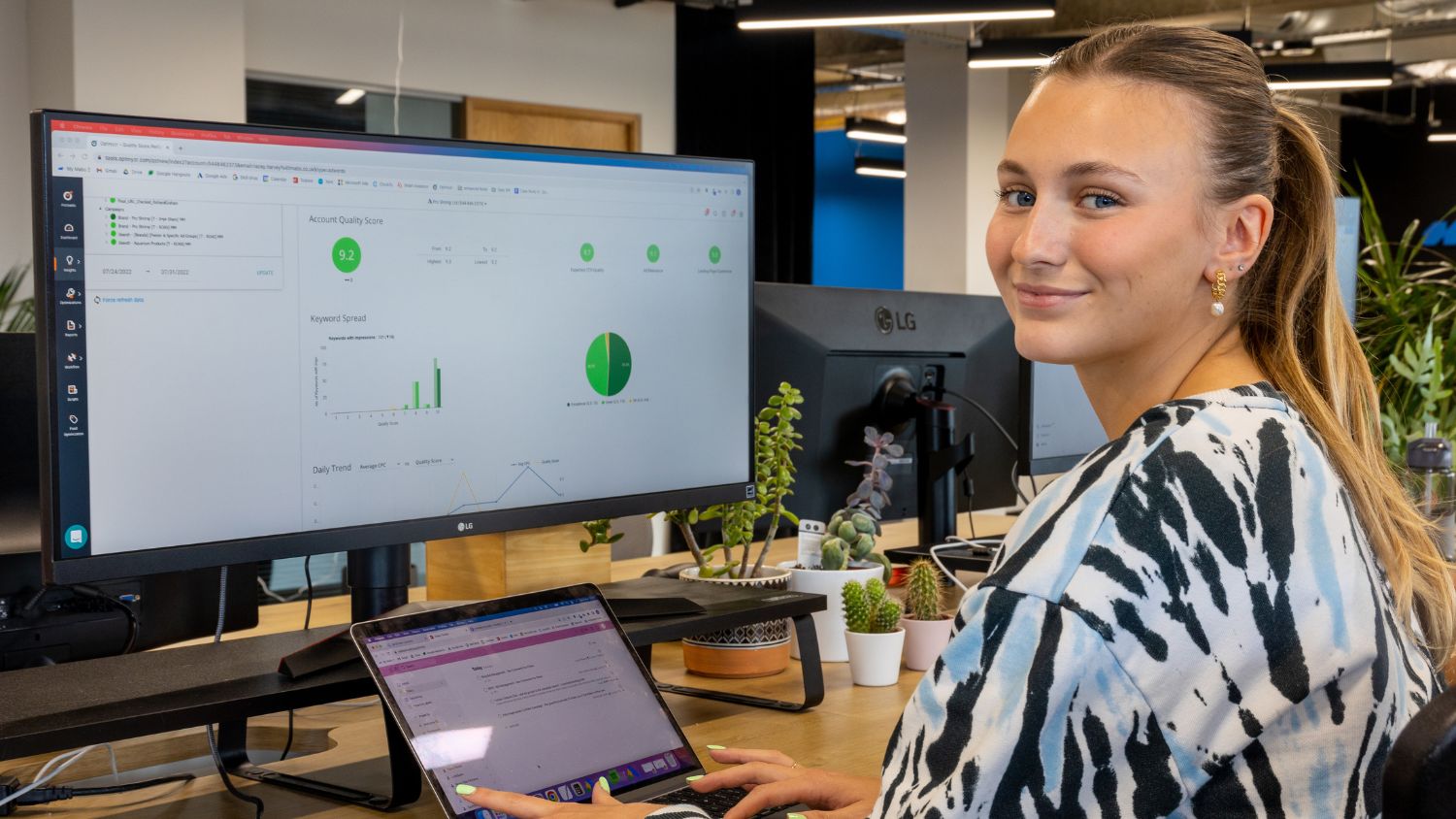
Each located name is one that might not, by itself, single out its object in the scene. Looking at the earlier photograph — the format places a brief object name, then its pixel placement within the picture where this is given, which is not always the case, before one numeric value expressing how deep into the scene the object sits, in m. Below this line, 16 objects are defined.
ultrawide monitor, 1.07
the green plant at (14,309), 4.46
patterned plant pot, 1.63
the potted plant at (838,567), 1.68
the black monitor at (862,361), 2.07
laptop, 1.10
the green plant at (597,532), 1.54
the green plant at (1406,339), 2.87
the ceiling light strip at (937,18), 5.27
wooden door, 6.71
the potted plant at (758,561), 1.63
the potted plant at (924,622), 1.69
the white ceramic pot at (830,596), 1.68
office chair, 0.63
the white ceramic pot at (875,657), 1.60
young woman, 0.81
